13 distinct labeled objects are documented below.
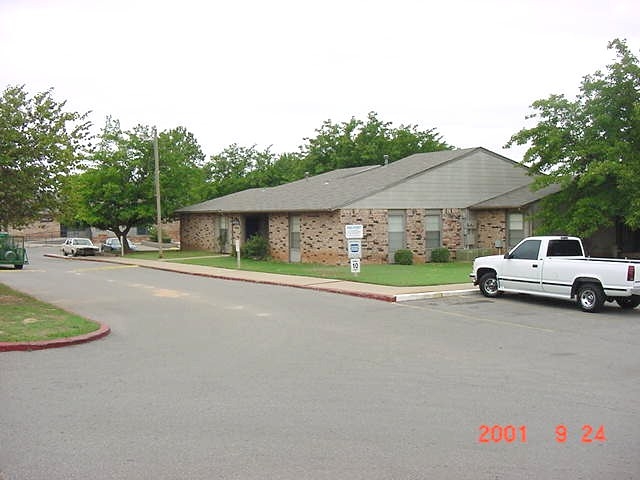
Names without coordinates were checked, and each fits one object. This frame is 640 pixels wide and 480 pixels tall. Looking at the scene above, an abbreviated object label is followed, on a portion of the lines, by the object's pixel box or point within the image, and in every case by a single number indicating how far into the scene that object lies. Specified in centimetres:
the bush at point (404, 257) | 2878
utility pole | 3522
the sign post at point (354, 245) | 2191
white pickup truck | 1438
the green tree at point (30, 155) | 1619
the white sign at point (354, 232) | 2188
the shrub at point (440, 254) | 2997
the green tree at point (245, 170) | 6141
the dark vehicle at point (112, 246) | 4919
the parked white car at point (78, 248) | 4397
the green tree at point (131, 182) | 4222
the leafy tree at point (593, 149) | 2338
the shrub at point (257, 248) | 3341
